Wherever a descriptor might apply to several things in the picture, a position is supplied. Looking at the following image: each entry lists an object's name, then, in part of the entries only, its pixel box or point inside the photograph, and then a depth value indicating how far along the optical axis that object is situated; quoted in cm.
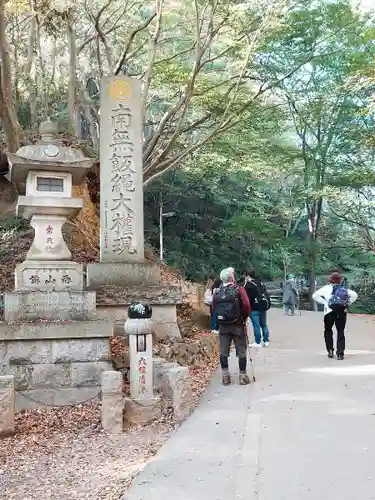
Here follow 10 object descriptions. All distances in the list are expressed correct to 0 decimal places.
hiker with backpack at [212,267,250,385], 814
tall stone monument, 1005
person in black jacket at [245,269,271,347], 1168
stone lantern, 840
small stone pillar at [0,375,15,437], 654
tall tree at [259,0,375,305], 1941
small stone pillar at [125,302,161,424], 712
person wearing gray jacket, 2198
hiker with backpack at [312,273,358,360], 996
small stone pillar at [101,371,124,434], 669
